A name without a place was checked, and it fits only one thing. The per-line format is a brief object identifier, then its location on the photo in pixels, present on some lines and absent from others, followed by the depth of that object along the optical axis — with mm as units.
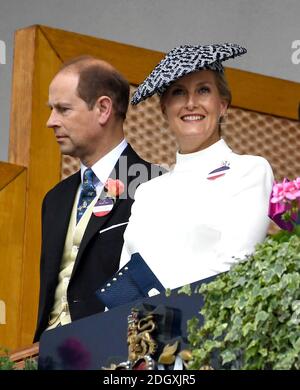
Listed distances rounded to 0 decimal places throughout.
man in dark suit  8827
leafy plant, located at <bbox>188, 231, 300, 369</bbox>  6637
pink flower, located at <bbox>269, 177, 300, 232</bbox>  7103
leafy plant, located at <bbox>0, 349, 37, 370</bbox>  7668
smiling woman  7768
